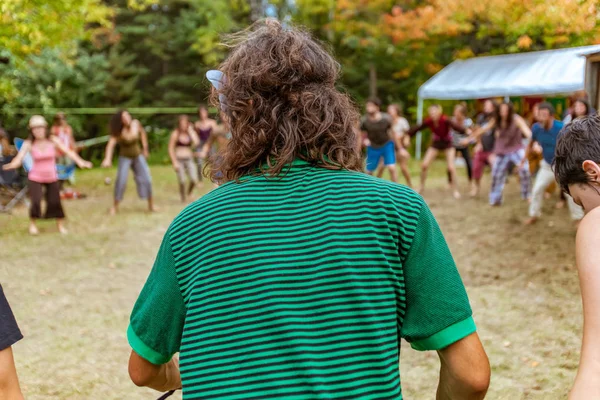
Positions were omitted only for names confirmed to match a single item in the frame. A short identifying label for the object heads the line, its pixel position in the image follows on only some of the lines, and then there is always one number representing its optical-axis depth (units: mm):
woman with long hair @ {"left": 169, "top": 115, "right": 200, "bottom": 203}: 13164
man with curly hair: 1400
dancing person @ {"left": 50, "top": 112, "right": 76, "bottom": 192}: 14031
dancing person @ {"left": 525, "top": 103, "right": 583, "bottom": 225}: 9914
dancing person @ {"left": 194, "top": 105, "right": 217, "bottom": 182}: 15241
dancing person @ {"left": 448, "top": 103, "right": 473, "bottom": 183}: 14047
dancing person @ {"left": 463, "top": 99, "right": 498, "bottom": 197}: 13445
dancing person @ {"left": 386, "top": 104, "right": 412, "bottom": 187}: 13568
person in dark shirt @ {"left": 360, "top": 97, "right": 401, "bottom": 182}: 12875
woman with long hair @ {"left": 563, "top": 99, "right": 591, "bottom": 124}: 9484
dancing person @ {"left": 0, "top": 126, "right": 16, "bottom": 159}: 13159
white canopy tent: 18609
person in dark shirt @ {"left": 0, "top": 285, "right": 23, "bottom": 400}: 1697
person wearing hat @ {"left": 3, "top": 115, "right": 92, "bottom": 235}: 10195
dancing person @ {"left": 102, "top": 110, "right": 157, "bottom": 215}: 11914
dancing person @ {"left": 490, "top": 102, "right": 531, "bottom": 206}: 11953
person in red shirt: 13570
